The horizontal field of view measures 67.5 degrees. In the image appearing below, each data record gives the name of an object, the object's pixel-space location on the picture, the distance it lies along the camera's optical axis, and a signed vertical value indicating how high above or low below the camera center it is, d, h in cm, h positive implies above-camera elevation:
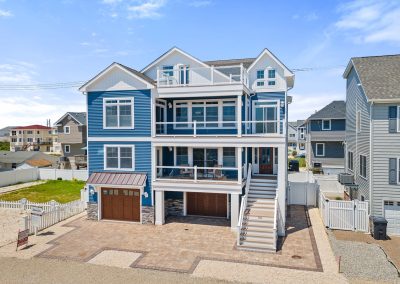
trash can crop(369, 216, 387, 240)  1579 -456
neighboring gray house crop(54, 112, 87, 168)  4091 +49
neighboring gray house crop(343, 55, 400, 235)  1714 +0
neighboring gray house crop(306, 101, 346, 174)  3850 +65
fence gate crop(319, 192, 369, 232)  1711 -426
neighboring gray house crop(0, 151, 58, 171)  3997 -258
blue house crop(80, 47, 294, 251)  1764 +10
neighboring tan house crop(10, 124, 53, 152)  8169 +154
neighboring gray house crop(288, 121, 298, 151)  7032 +168
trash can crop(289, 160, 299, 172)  4078 -331
